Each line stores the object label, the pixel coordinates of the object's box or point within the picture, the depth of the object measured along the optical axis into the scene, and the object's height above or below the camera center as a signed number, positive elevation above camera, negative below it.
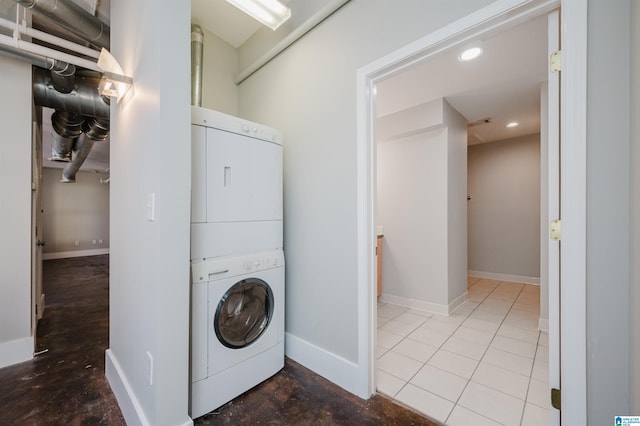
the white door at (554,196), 1.04 +0.07
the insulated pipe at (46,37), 1.51 +1.19
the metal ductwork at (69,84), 1.60 +1.13
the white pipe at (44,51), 1.46 +1.00
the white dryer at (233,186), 1.44 +0.17
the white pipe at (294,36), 1.69 +1.39
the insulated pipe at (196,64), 2.06 +1.26
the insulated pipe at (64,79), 1.96 +1.12
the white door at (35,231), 2.13 -0.19
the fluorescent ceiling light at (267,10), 1.67 +1.42
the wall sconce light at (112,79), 1.35 +0.78
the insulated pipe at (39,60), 1.86 +1.18
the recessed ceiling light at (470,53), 2.01 +1.35
